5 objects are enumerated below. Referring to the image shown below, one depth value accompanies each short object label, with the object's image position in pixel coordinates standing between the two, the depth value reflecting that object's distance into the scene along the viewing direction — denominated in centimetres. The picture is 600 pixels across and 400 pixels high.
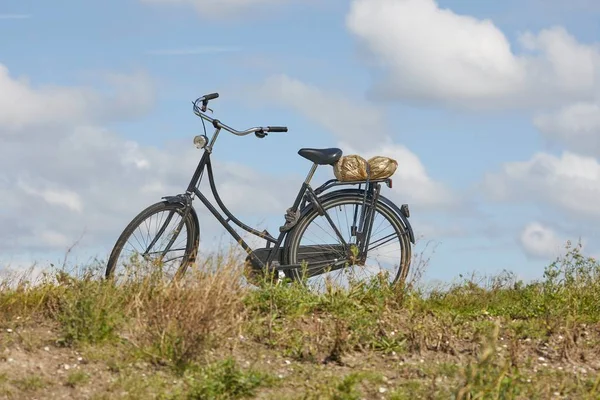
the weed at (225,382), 1244
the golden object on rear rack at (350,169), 1992
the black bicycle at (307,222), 1939
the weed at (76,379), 1302
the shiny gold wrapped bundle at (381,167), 2016
